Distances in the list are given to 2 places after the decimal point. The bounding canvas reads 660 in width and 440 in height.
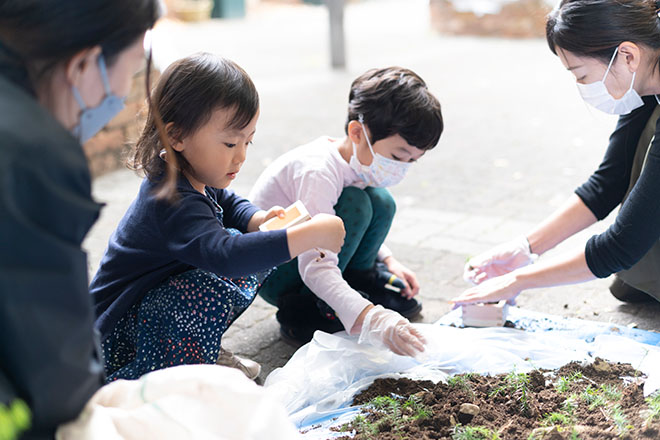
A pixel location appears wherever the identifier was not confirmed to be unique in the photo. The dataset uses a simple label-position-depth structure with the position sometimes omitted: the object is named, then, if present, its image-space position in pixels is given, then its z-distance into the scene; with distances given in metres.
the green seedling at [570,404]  2.21
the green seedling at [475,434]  2.07
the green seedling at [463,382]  2.37
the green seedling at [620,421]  2.04
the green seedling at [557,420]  2.13
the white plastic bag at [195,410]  1.50
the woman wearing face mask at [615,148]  2.47
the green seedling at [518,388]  2.27
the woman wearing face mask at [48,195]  1.28
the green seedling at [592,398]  2.22
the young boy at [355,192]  2.70
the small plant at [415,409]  2.22
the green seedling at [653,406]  2.06
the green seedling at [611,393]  2.26
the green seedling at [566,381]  2.34
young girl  2.16
